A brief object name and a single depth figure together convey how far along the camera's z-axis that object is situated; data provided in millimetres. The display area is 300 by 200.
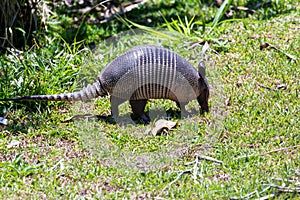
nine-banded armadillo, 10484
